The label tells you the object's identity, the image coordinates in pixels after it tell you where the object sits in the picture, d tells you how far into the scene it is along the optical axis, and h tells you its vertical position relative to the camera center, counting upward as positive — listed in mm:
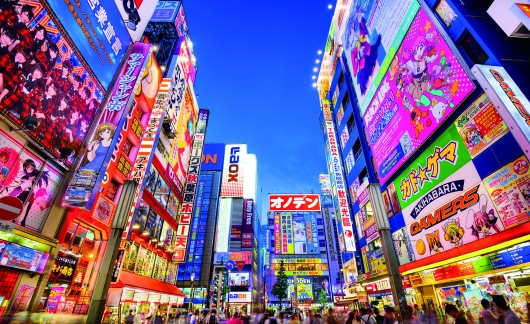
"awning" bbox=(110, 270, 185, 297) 14207 +734
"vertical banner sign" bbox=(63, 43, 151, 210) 10459 +6828
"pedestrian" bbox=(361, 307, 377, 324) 8148 -716
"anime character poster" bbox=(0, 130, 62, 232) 8414 +3852
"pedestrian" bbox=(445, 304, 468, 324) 5389 -397
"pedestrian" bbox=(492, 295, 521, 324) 4298 -270
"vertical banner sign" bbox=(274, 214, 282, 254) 56938 +12372
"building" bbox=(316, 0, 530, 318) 9375 +6514
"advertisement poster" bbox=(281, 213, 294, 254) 57266 +13069
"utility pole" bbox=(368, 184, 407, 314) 6820 +1357
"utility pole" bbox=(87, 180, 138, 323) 6316 +1049
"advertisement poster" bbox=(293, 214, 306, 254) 57450 +13160
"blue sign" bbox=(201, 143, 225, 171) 72681 +37002
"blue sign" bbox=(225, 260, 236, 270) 42938 +4779
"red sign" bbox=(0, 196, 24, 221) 8172 +2706
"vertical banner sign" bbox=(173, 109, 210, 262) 22953 +10055
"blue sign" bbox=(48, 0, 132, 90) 11297 +12064
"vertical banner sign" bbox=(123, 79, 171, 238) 15852 +9844
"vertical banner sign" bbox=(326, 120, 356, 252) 24656 +9691
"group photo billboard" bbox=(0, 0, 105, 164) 8406 +7689
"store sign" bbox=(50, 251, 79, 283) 11352 +1200
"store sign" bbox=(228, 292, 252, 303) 55250 -361
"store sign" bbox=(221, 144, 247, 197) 69394 +32262
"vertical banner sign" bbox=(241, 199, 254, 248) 66812 +18179
